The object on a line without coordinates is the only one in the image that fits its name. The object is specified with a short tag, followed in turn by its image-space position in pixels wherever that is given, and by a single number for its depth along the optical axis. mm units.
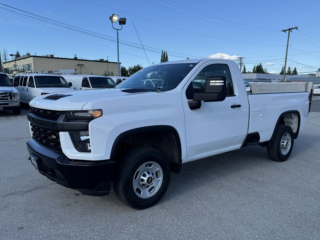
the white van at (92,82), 15555
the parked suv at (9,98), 11781
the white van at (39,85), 13353
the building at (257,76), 76194
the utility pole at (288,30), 42369
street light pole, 19453
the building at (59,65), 44188
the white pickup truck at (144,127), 2811
